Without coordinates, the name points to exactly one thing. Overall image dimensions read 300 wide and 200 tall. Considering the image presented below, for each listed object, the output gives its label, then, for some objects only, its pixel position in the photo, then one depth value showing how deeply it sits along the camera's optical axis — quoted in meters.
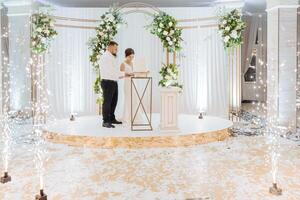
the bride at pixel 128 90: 7.68
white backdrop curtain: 10.47
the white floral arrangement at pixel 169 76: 7.04
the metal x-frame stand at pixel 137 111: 7.38
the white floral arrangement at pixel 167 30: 8.15
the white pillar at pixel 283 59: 7.89
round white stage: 6.55
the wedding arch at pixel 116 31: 8.21
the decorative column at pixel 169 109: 7.03
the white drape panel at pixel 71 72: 10.39
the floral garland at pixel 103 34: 9.50
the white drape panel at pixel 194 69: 10.59
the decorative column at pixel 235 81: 10.80
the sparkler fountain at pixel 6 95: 4.58
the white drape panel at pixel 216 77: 10.62
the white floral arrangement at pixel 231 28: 9.25
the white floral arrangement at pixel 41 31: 9.38
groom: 7.23
